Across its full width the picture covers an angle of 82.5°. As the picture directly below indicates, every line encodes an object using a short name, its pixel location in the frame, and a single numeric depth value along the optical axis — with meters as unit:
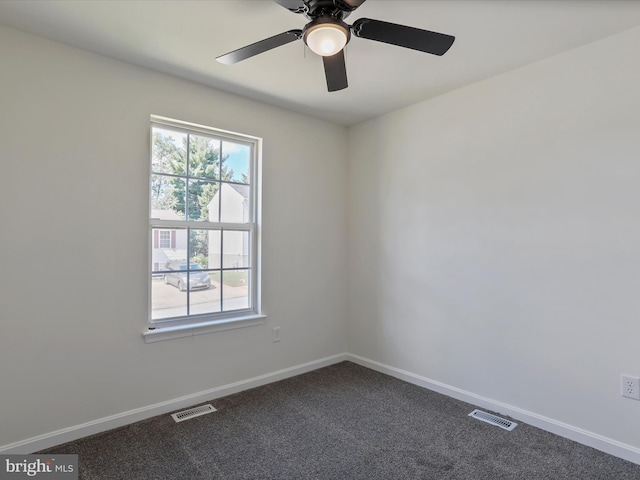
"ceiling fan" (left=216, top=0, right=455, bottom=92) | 1.57
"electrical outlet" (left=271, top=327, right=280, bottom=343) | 3.26
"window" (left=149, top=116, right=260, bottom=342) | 2.70
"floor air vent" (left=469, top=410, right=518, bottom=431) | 2.45
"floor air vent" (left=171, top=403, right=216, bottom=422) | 2.55
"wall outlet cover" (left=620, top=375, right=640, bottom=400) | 2.06
